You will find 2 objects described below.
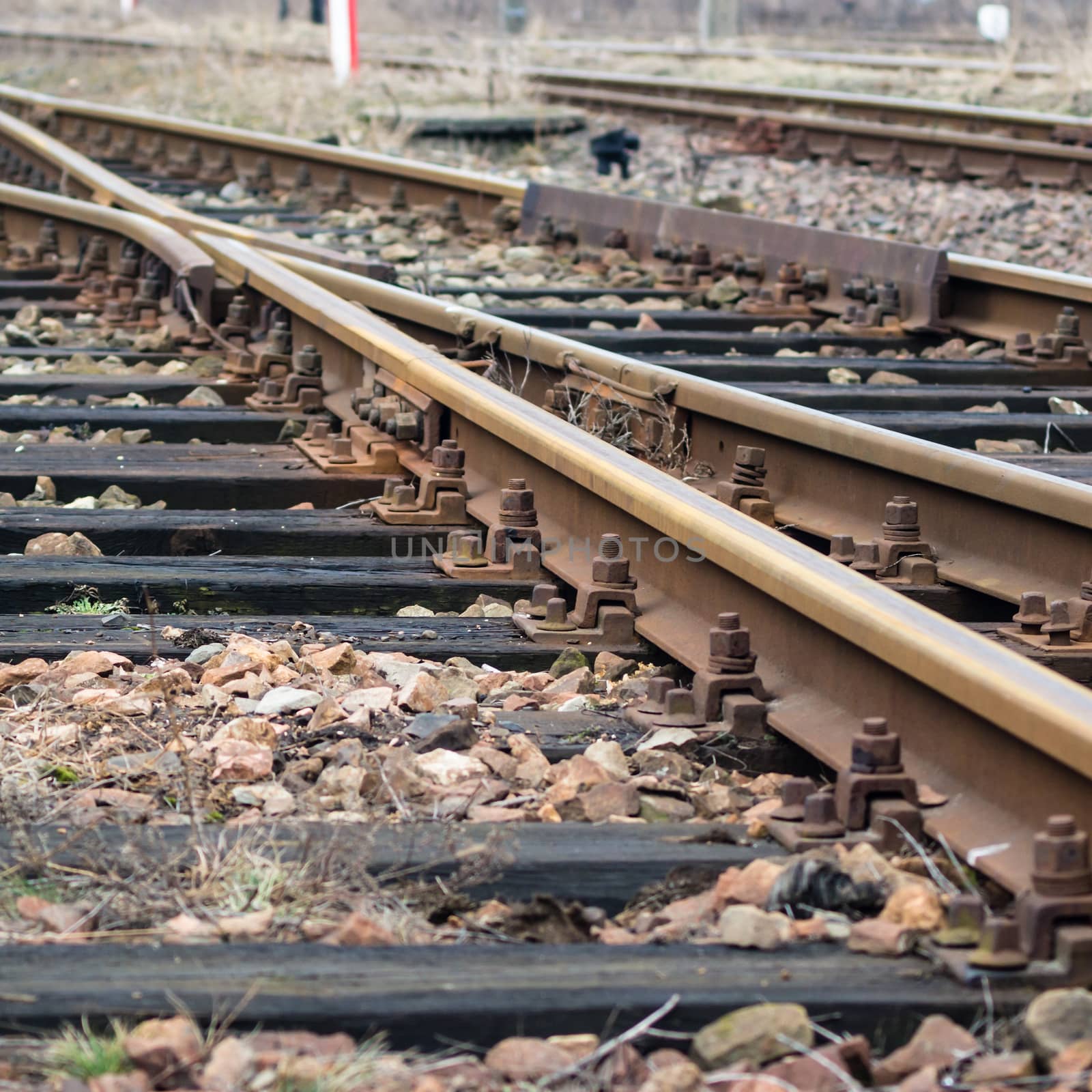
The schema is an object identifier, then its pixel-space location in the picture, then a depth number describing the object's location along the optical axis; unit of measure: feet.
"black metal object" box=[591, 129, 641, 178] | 86.33
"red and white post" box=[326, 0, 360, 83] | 122.62
